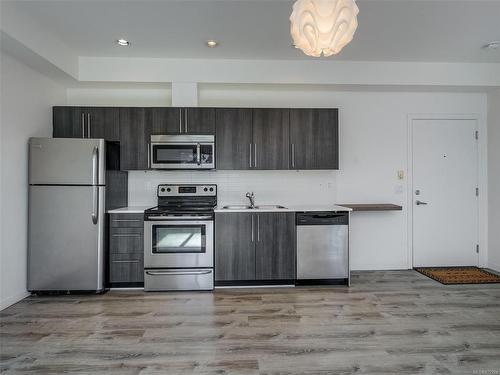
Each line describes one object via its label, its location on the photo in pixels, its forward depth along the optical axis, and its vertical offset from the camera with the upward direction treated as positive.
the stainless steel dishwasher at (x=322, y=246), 3.56 -0.66
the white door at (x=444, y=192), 4.30 -0.01
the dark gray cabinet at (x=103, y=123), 3.70 +0.84
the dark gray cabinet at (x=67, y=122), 3.70 +0.85
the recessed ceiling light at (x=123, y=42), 3.28 +1.65
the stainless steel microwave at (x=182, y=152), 3.73 +0.49
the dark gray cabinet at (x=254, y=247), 3.54 -0.67
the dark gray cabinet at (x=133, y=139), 3.73 +0.64
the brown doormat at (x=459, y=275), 3.69 -1.10
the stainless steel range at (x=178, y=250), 3.46 -0.69
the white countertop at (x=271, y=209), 3.49 -0.22
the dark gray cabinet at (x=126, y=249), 3.49 -0.68
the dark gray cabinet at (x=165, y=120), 3.75 +0.88
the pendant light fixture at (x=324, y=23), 1.57 +0.90
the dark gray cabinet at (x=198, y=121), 3.77 +0.88
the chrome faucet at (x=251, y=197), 3.96 -0.08
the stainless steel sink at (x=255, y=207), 3.94 -0.21
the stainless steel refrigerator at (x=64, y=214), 3.26 -0.26
